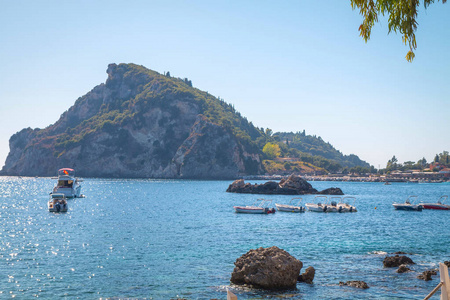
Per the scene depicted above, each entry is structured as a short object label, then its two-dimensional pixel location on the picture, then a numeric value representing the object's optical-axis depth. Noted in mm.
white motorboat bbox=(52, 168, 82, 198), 106256
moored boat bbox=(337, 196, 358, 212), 85188
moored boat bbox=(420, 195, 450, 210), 93438
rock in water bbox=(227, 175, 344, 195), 134750
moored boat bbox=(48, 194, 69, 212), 76438
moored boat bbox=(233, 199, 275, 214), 79062
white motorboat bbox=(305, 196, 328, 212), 85438
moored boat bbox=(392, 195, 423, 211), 89750
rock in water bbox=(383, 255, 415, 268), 32469
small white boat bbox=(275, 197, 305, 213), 84312
